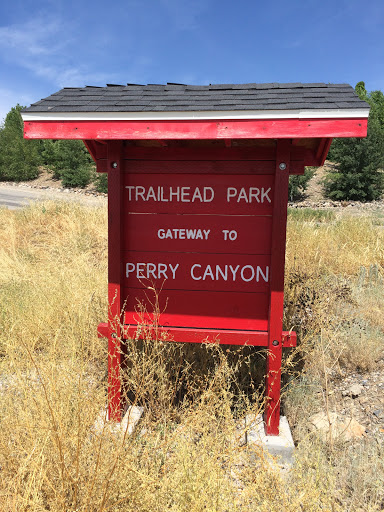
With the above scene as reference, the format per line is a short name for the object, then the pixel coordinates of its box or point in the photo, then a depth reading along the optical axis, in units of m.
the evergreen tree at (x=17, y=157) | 34.16
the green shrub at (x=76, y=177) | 29.17
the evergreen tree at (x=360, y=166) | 23.62
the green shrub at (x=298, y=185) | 25.09
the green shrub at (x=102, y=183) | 25.27
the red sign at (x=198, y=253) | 2.81
